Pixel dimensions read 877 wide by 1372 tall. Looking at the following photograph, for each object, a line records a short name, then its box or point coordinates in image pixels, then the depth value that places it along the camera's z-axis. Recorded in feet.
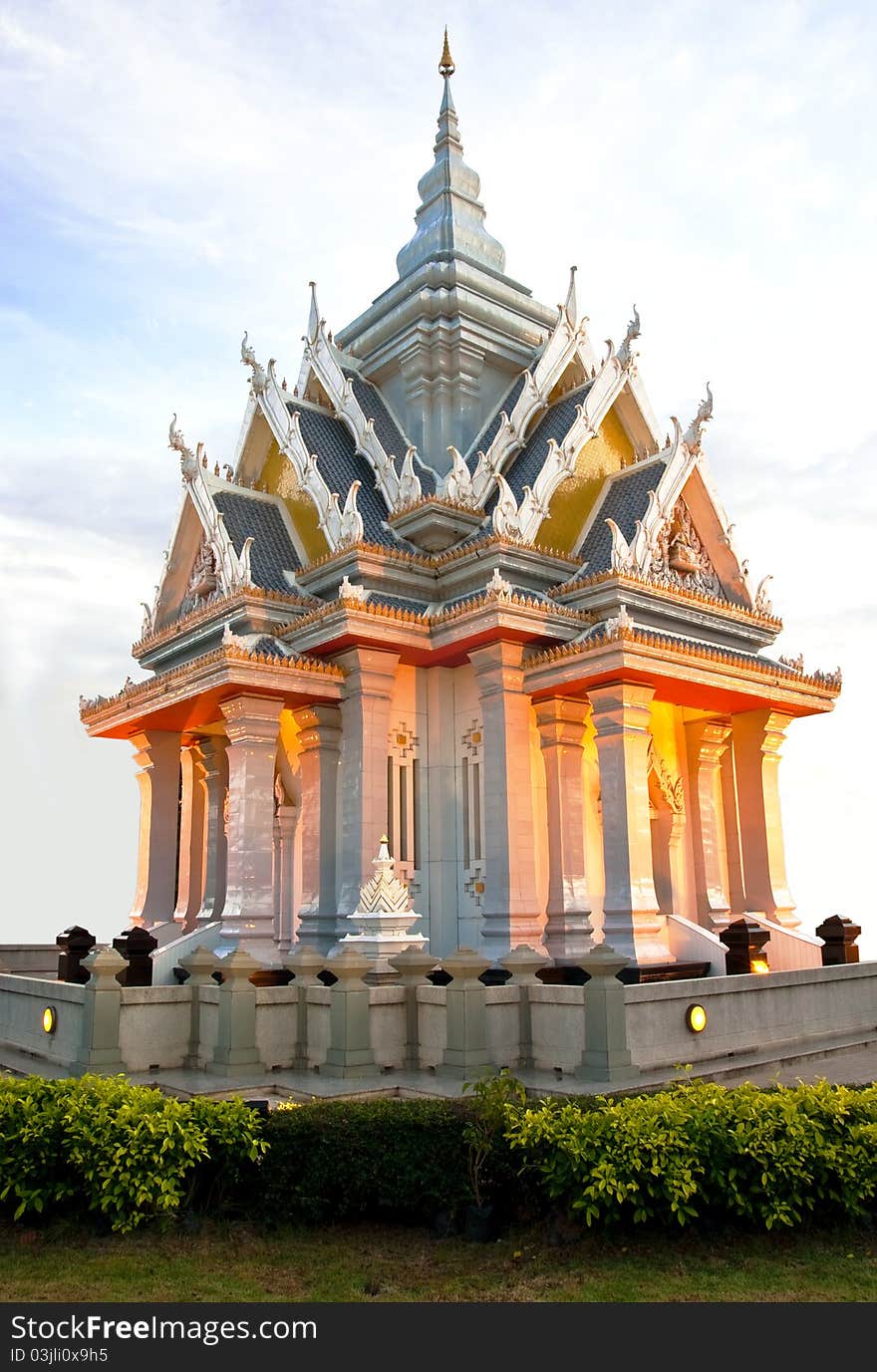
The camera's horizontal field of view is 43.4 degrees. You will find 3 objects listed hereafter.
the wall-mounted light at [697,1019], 40.96
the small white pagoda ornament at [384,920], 42.83
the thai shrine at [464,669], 55.21
